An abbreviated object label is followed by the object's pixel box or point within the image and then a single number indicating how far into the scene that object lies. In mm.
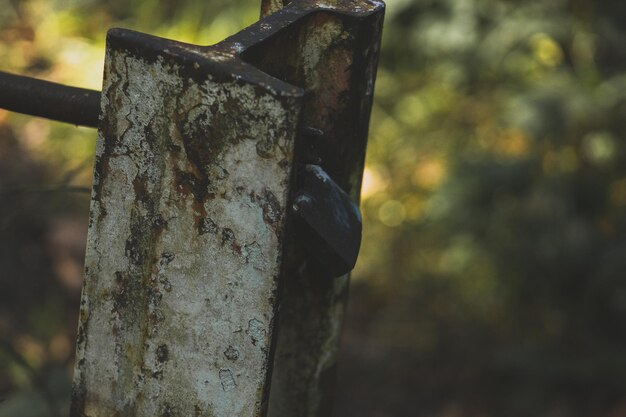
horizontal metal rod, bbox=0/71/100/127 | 1170
